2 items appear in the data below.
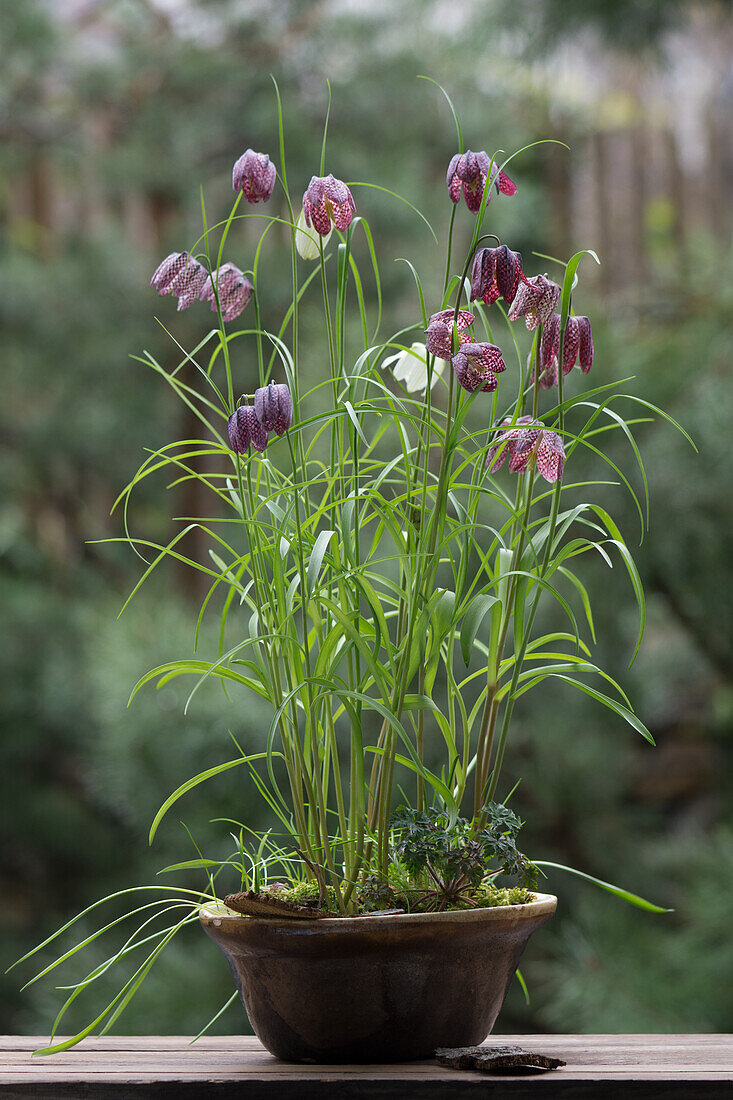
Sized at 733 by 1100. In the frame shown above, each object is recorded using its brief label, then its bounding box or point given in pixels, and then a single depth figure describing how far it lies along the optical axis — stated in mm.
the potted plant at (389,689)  1854
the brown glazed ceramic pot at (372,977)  1843
